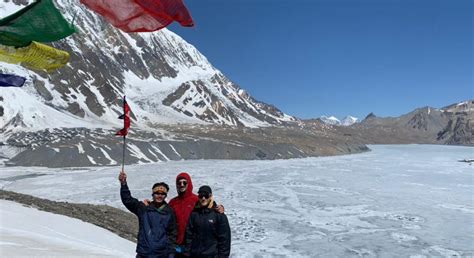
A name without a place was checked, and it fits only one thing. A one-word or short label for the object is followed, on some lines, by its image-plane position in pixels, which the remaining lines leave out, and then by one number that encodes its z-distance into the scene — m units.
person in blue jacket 5.79
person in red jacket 6.05
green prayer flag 5.05
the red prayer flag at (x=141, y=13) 4.33
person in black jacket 5.94
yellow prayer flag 5.35
